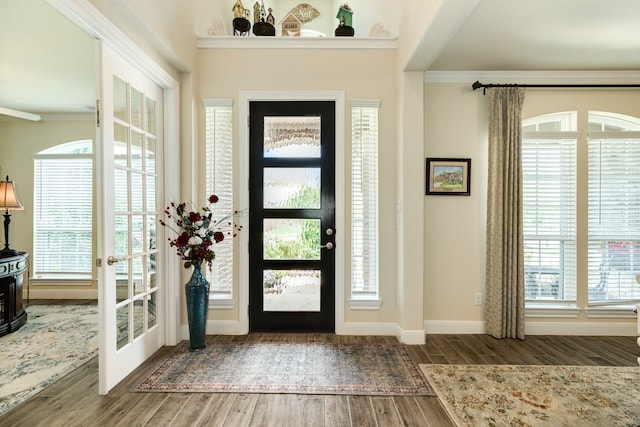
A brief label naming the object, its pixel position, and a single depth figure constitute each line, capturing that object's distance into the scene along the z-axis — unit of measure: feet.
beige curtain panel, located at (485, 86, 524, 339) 11.54
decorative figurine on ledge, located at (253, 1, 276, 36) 11.91
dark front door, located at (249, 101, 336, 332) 11.91
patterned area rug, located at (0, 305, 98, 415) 8.61
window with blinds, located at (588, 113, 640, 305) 12.26
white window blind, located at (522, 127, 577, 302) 12.21
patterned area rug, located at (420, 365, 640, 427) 7.20
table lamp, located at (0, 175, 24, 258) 13.30
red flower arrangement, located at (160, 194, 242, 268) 9.94
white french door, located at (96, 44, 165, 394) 7.93
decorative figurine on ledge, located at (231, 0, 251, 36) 11.99
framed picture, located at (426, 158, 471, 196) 12.01
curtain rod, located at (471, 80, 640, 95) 11.78
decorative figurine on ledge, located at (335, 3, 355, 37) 11.97
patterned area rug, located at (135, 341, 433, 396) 8.30
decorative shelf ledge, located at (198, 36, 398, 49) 11.59
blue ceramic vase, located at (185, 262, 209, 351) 10.41
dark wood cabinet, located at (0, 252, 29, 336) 12.02
